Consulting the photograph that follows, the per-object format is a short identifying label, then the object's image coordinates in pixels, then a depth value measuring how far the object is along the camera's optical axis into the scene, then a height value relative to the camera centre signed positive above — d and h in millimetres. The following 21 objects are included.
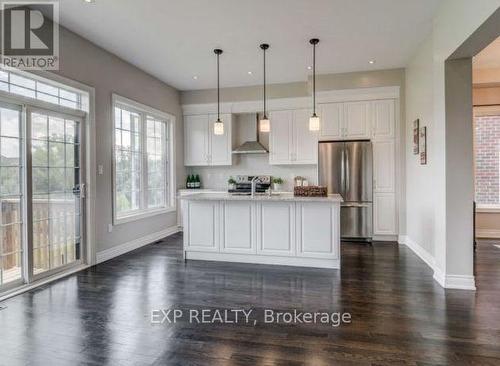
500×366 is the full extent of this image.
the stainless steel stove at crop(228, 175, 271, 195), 4789 -110
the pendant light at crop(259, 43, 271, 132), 4000 +733
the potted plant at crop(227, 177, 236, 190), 6180 -49
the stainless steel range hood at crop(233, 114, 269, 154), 6219 +663
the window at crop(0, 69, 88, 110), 3207 +1095
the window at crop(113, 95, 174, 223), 4918 +371
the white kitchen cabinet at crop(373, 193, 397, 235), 5383 -629
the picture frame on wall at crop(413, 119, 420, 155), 4535 +675
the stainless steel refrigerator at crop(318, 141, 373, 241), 5340 -15
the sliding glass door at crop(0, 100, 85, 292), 3166 -131
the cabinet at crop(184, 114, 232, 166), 6523 +841
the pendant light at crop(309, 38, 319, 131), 3838 +724
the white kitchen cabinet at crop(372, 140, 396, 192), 5375 +237
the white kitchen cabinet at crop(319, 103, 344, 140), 5582 +1092
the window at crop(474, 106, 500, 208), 5637 +346
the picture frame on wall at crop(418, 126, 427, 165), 4152 +480
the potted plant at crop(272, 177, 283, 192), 6355 -78
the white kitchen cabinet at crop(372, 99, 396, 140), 5379 +1073
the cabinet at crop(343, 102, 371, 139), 5473 +1085
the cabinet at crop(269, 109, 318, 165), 5988 +822
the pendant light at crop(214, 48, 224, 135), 4203 +738
